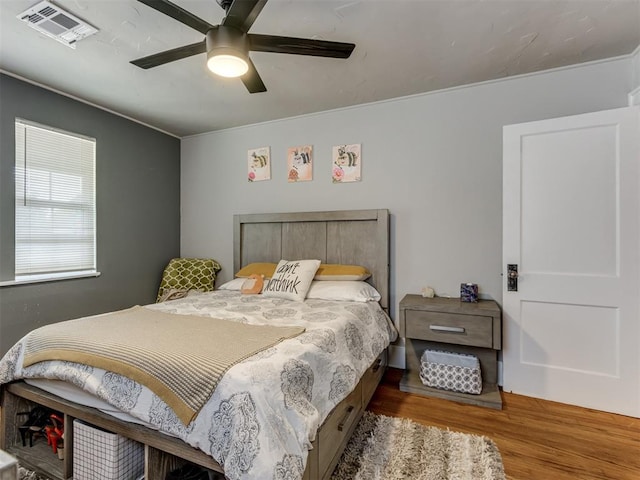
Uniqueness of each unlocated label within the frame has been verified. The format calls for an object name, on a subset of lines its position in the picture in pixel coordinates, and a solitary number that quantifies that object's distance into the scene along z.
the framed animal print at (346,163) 3.00
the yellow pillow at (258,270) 3.00
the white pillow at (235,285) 2.93
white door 2.03
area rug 1.50
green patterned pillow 3.46
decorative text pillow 2.53
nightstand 2.19
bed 1.06
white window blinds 2.49
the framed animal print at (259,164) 3.42
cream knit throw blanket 1.16
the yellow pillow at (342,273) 2.71
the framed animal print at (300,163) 3.21
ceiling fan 1.37
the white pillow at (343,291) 2.50
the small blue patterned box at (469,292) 2.46
